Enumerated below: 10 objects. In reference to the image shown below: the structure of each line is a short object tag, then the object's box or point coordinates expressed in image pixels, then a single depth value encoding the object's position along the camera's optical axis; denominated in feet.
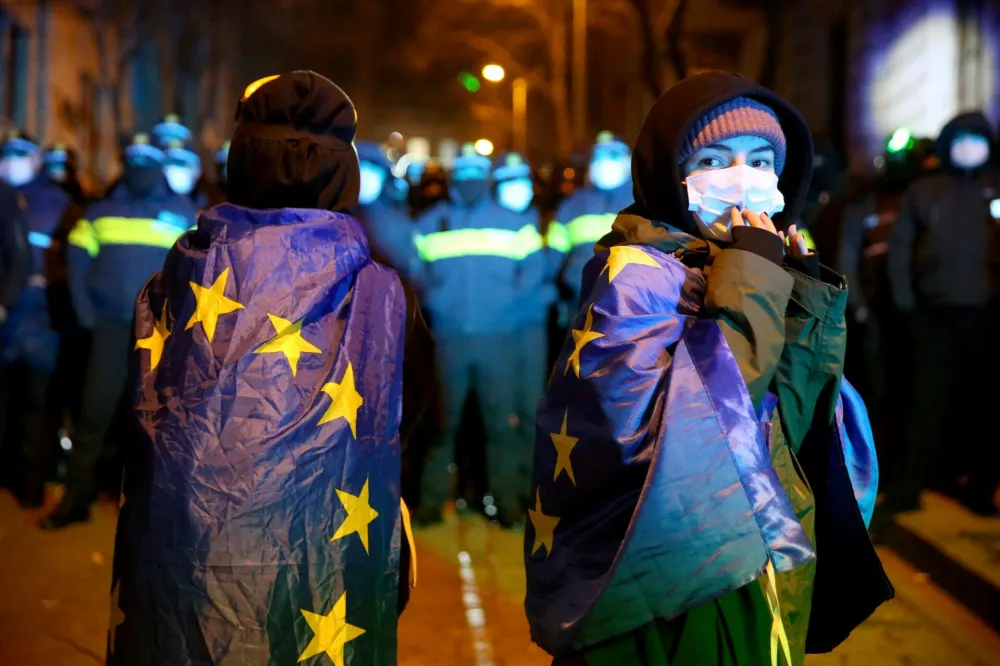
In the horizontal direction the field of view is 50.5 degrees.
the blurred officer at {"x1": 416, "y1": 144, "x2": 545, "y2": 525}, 23.15
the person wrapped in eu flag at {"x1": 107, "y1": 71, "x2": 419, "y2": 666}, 8.54
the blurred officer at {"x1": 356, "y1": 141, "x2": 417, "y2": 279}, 21.88
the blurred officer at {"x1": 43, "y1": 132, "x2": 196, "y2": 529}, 21.77
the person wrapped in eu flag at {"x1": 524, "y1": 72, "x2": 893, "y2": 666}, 7.39
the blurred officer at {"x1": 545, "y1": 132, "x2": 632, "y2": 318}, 23.61
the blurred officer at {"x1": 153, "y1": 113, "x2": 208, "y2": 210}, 24.25
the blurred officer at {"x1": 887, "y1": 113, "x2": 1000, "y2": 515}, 22.04
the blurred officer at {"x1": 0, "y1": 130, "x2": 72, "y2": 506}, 24.39
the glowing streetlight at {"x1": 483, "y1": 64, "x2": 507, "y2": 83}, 103.64
